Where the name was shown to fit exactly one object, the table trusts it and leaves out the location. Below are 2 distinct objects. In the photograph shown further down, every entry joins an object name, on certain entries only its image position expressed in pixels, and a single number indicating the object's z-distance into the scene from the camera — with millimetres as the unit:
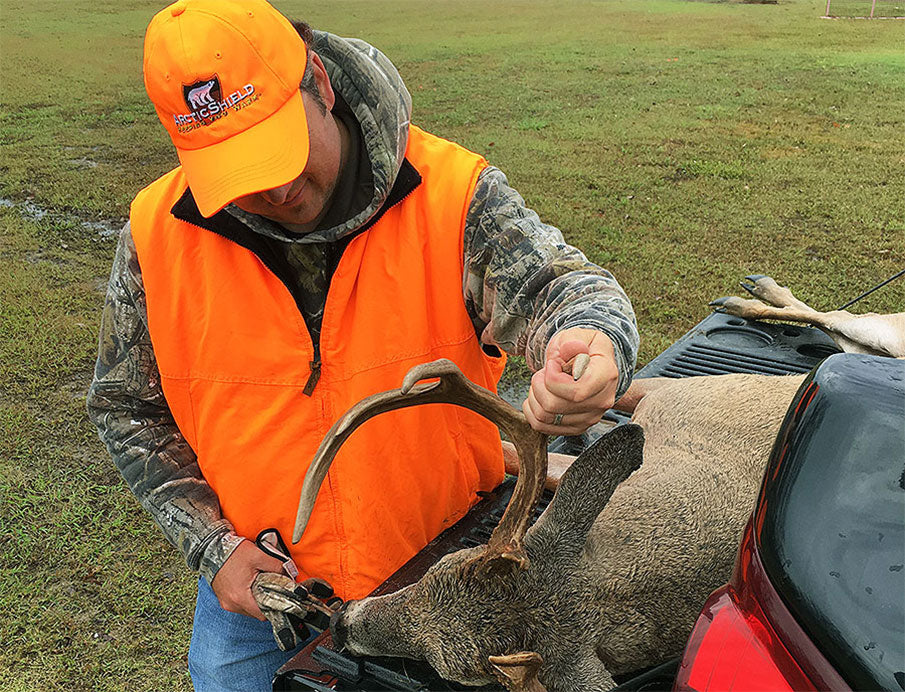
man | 2441
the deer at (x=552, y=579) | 2271
